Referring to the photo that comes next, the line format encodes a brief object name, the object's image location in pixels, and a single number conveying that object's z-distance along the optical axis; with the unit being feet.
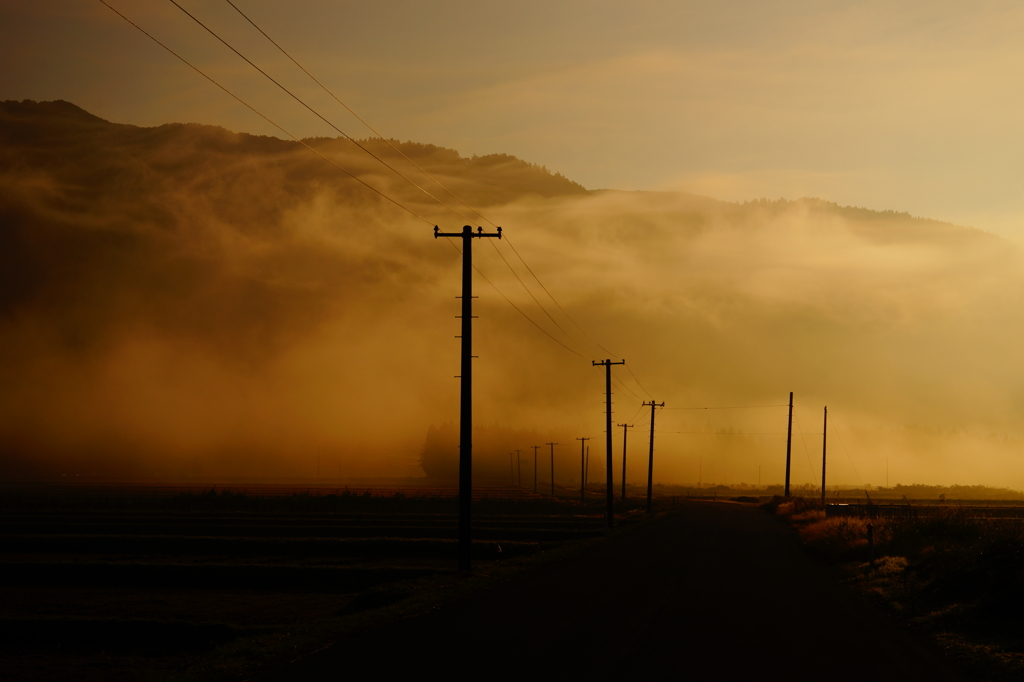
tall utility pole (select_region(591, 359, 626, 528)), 174.60
